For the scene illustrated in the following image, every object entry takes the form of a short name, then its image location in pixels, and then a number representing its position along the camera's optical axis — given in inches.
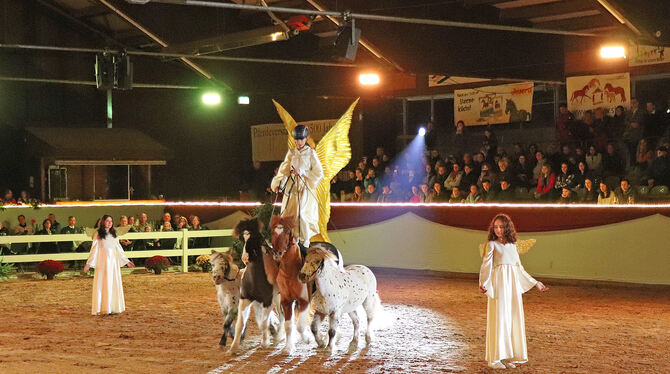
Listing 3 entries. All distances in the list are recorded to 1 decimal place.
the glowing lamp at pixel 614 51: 796.6
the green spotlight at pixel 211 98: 1101.7
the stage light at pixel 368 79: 924.6
